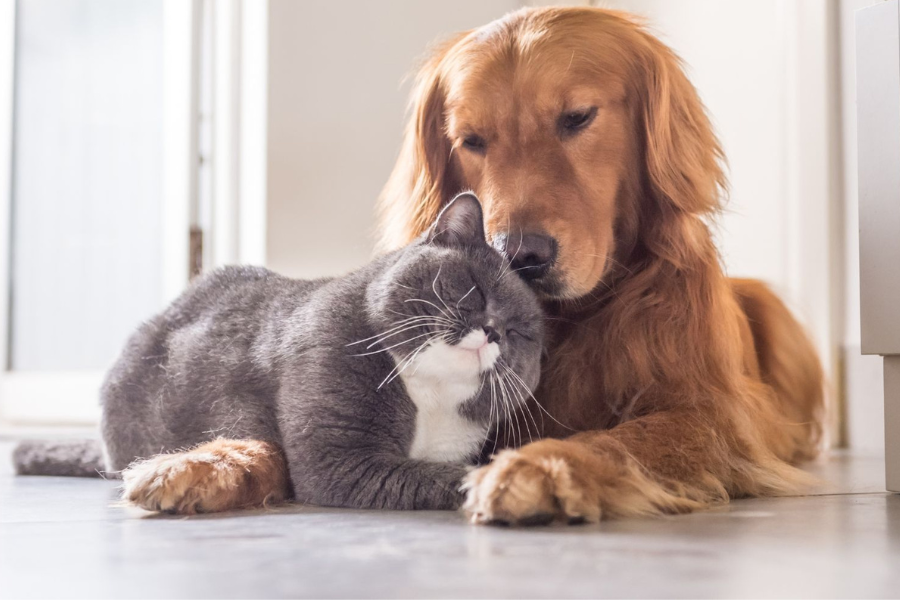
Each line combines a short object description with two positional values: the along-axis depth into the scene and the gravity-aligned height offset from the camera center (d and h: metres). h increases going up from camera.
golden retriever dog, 1.37 +0.19
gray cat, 1.19 -0.06
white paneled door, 2.98 +0.48
